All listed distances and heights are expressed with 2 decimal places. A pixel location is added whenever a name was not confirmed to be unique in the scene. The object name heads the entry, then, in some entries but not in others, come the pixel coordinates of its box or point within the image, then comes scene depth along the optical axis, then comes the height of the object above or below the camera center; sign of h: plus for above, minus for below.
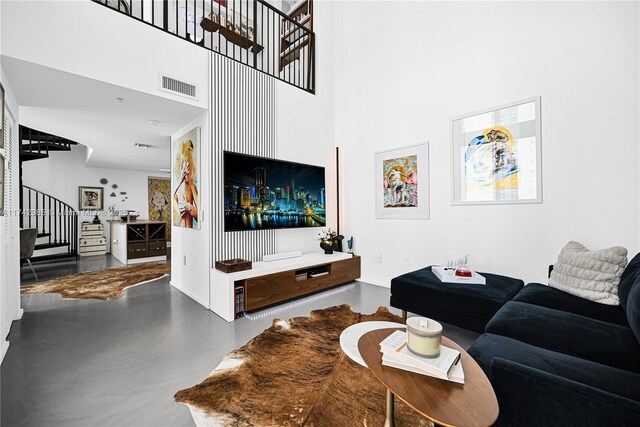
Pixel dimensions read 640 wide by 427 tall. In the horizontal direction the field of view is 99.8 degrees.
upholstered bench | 2.10 -0.71
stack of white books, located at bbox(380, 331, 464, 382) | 1.02 -0.59
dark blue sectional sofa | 0.88 -0.66
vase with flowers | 4.04 -0.41
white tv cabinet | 2.80 -0.79
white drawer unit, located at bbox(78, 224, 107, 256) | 6.61 -0.63
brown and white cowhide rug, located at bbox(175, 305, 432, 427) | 1.42 -1.07
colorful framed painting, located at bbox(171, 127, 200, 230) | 3.30 +0.45
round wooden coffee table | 0.83 -0.63
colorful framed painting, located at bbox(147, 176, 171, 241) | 8.08 +0.48
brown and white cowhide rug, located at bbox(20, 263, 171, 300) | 3.61 -1.02
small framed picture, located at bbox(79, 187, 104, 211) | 6.93 +0.45
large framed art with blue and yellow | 2.68 +0.61
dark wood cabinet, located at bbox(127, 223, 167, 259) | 5.75 -0.55
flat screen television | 3.17 +0.27
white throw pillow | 1.83 -0.45
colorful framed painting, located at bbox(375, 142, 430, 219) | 3.48 +0.42
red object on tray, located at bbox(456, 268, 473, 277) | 2.50 -0.57
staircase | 5.36 +0.04
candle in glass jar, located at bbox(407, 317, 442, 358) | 1.08 -0.51
